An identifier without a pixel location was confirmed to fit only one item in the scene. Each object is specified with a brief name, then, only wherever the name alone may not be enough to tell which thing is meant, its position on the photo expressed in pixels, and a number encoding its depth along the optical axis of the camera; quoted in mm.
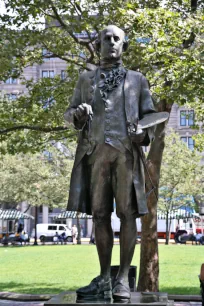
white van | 54000
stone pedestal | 5246
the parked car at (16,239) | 47062
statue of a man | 5836
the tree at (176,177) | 48375
